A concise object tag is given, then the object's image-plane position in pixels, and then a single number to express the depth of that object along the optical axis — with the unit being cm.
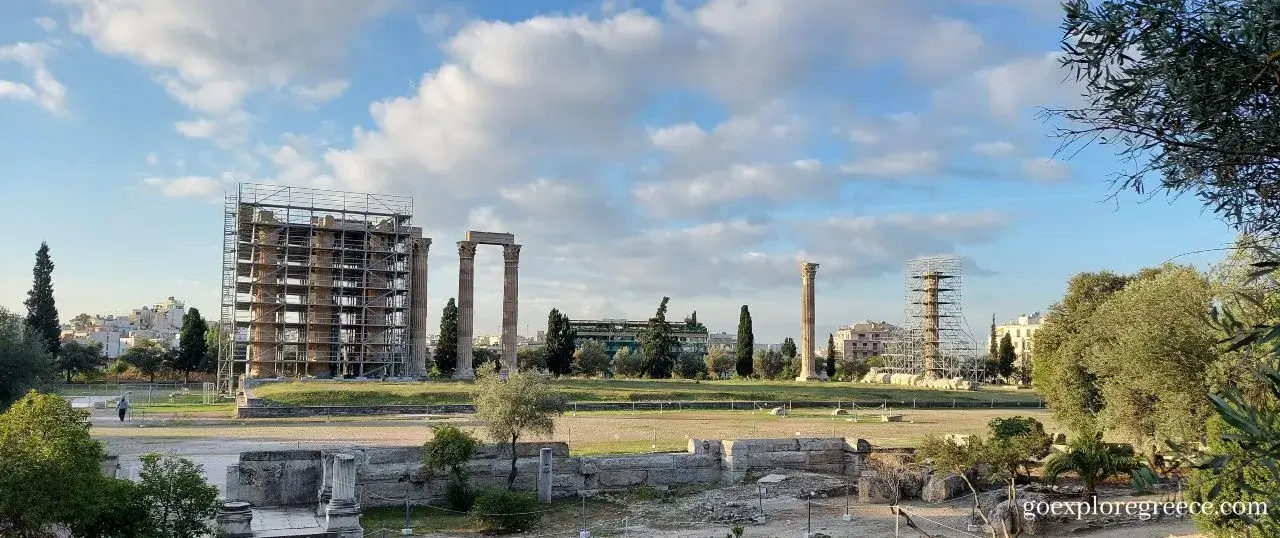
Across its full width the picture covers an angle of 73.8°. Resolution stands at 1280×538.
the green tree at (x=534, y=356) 6881
